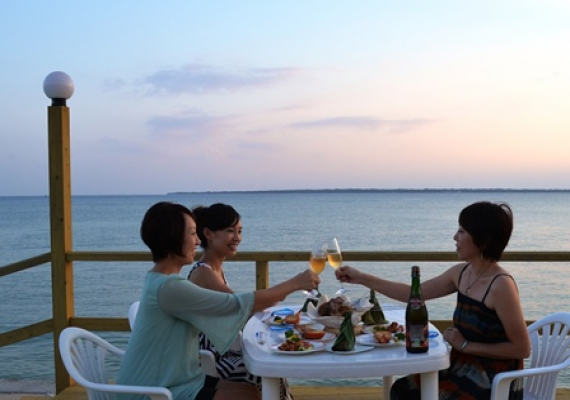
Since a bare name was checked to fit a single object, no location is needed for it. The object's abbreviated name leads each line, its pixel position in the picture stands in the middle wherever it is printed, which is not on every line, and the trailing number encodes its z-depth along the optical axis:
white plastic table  2.24
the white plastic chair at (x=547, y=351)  2.86
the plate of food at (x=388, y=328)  2.65
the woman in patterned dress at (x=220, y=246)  3.05
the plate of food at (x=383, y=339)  2.44
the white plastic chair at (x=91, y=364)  2.35
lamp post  4.43
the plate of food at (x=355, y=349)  2.34
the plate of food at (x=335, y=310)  2.74
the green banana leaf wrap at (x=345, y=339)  2.36
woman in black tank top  2.54
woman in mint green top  2.41
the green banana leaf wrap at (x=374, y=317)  2.82
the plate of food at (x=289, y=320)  2.87
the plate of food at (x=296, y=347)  2.34
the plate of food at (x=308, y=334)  2.54
